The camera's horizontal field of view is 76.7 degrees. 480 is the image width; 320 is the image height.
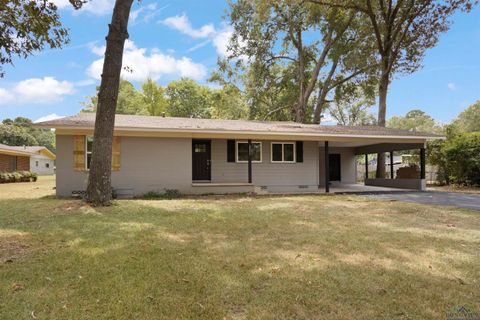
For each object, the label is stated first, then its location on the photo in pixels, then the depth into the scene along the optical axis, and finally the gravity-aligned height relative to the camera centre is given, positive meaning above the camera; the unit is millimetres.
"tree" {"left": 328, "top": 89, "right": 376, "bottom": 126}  39156 +6231
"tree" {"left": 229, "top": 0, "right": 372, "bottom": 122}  20797 +8707
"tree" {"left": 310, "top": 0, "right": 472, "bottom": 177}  17344 +7960
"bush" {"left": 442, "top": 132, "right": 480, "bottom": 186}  13969 +36
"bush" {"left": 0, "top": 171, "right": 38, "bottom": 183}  20489 -1168
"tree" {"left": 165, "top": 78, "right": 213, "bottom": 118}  39562 +8052
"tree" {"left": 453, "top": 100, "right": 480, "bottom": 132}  52381 +7416
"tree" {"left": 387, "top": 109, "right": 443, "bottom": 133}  68750 +8729
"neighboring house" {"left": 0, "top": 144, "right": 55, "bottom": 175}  24952 +18
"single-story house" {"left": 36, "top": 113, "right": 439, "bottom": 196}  10828 +292
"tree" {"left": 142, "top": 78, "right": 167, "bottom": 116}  36438 +7575
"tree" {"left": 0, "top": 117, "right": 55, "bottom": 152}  44194 +3580
